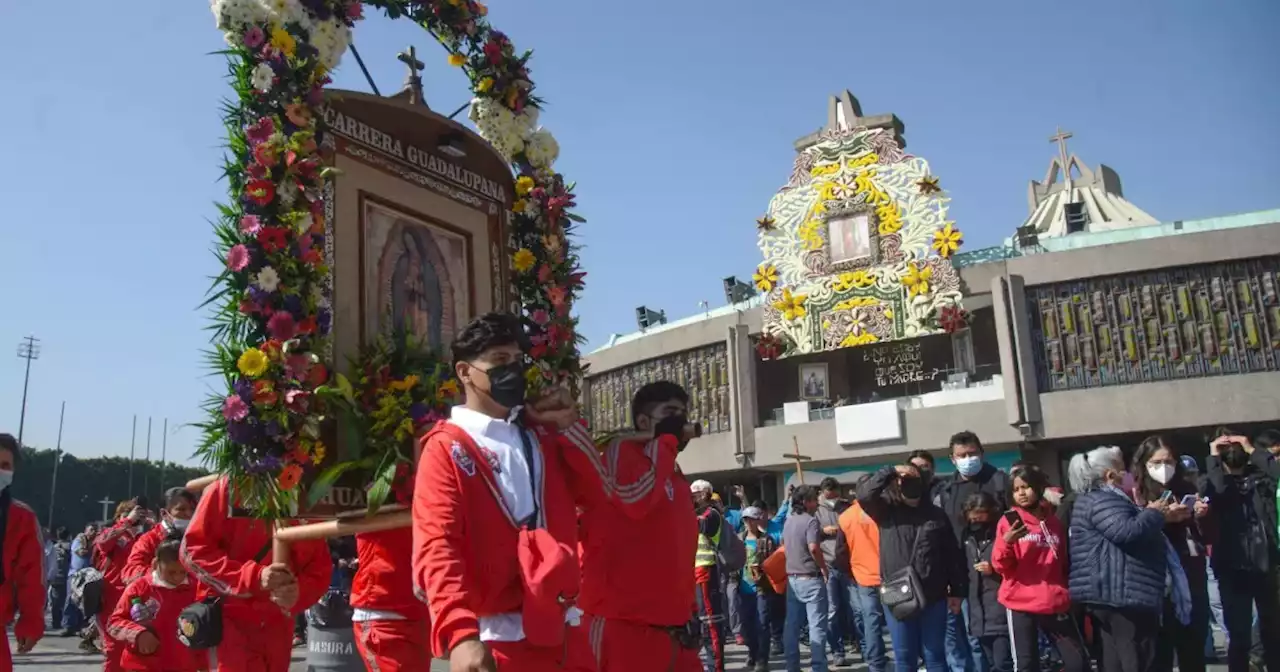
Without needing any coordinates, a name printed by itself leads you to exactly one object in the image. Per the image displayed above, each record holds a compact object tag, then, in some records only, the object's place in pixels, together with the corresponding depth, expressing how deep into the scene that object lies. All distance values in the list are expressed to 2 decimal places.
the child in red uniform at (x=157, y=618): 5.59
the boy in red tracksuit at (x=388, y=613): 4.22
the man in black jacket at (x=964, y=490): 7.52
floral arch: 4.02
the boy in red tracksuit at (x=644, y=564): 3.92
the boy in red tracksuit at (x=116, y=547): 8.52
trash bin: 5.74
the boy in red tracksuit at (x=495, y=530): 2.86
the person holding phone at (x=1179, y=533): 6.46
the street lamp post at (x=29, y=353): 45.36
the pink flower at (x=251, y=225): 4.12
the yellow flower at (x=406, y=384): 4.32
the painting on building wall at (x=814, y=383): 31.12
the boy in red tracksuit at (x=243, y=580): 4.62
